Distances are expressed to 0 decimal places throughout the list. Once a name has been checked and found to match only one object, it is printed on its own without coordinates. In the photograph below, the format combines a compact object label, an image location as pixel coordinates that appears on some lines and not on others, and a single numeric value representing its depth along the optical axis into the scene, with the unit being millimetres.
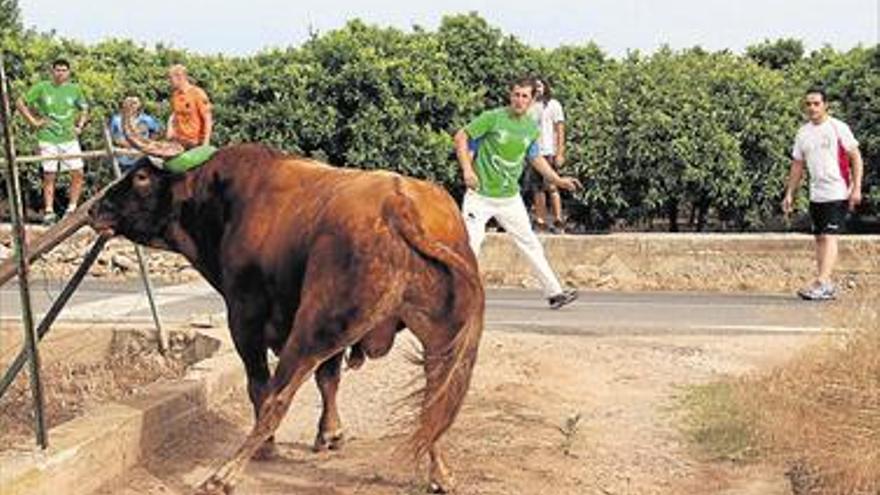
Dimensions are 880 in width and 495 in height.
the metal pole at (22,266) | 6137
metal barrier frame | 6184
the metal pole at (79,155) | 7541
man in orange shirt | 14000
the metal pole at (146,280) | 8641
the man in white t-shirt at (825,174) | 13359
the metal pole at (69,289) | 7941
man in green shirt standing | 15672
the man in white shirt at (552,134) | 15828
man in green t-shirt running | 10148
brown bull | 6008
